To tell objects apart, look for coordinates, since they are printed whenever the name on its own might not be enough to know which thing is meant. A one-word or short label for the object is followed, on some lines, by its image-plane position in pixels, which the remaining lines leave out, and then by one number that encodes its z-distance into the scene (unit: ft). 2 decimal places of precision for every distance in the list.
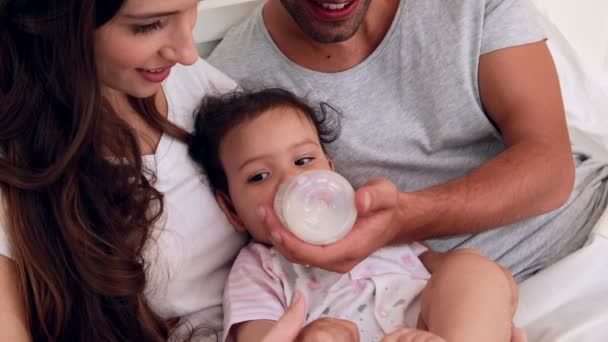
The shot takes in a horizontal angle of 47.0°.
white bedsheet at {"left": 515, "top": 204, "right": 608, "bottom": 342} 4.05
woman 3.40
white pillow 5.62
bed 4.19
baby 3.79
